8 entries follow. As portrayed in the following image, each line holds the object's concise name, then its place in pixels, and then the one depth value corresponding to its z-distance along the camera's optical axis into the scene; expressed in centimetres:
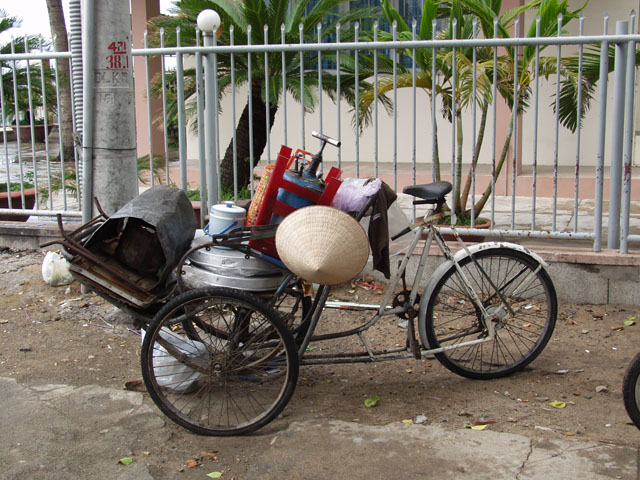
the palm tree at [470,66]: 580
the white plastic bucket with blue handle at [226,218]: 384
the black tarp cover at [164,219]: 369
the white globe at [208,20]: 557
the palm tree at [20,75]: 1164
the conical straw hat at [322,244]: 338
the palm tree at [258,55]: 813
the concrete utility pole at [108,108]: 501
